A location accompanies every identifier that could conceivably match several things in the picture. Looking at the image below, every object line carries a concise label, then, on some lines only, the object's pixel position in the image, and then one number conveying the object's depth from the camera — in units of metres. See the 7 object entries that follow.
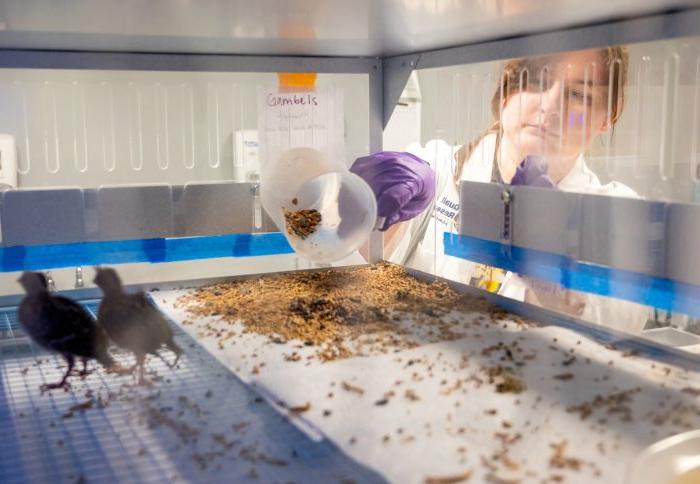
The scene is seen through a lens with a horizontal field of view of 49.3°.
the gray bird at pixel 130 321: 0.85
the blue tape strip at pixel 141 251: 1.31
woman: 1.16
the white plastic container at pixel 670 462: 0.68
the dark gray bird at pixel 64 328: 0.84
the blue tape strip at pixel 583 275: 1.02
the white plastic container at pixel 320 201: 1.49
